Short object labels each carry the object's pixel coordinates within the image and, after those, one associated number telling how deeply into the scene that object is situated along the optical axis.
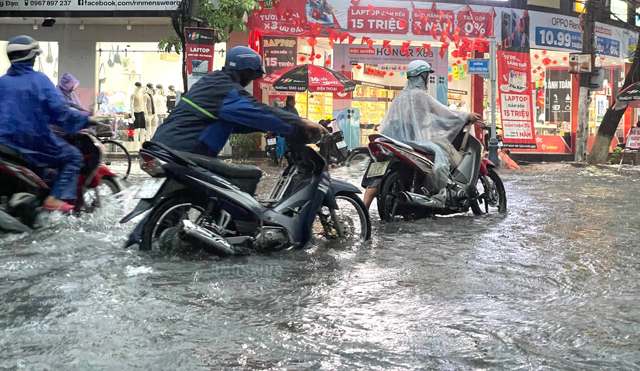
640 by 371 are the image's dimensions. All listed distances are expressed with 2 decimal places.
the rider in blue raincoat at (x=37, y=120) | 6.09
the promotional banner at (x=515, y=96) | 22.00
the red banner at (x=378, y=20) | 21.69
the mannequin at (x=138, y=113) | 20.81
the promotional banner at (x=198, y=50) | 13.48
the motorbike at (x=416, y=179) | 7.70
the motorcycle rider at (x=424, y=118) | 8.12
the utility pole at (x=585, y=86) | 21.06
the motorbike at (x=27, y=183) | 5.96
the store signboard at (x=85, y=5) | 20.48
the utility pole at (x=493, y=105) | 17.66
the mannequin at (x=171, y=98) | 21.48
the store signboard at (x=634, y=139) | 21.28
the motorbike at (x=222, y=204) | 5.07
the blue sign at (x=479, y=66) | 18.05
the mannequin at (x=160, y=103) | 21.31
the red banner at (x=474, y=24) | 22.67
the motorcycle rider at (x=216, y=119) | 5.30
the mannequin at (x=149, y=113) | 21.02
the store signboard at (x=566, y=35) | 24.38
